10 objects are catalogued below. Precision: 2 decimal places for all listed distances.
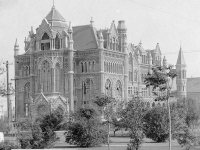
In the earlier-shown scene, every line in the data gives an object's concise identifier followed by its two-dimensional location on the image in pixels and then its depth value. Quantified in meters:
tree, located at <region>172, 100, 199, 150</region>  43.66
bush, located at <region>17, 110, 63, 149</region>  46.46
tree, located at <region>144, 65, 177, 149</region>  45.78
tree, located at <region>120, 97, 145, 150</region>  42.94
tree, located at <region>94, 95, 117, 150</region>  48.59
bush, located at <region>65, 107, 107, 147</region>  51.84
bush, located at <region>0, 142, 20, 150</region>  41.22
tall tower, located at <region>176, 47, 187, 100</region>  145.25
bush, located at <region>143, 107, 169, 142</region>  57.66
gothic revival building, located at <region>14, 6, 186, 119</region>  99.31
